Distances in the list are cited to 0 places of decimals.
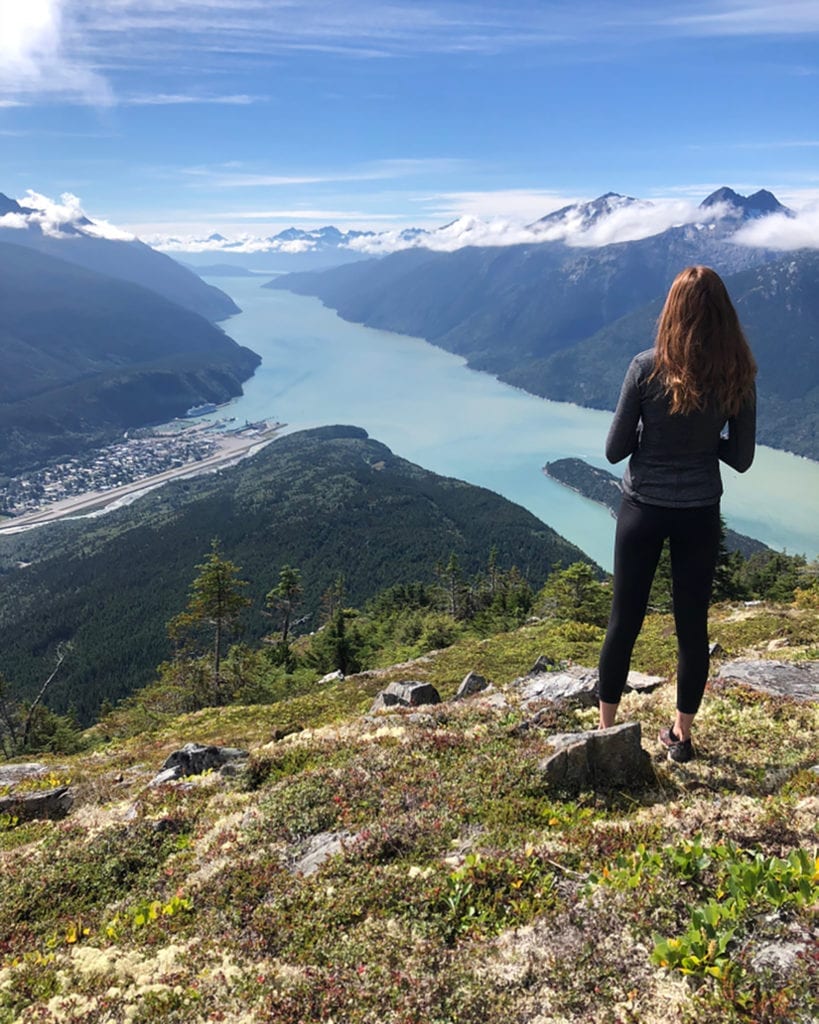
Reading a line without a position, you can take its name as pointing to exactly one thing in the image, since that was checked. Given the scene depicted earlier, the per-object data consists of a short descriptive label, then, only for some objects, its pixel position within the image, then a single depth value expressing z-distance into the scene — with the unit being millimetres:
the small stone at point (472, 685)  15229
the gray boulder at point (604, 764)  6441
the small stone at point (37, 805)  9508
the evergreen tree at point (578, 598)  31469
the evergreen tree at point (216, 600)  32094
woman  5102
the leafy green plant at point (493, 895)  4633
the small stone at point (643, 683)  10820
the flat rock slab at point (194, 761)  10352
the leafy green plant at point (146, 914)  5328
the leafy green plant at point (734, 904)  3742
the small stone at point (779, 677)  8953
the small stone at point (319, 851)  5812
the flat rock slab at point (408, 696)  14656
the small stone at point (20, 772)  13750
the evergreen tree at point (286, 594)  40562
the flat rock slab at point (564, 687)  9445
